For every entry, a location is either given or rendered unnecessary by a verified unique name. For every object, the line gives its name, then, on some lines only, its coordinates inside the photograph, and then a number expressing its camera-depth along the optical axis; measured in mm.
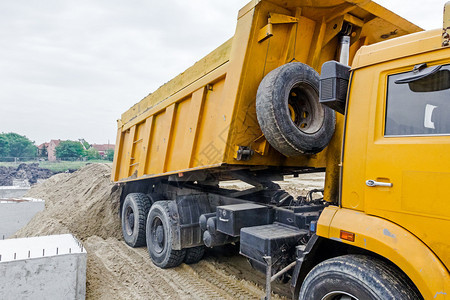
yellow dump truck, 2027
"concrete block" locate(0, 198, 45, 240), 8188
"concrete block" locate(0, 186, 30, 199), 12695
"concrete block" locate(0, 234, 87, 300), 3348
